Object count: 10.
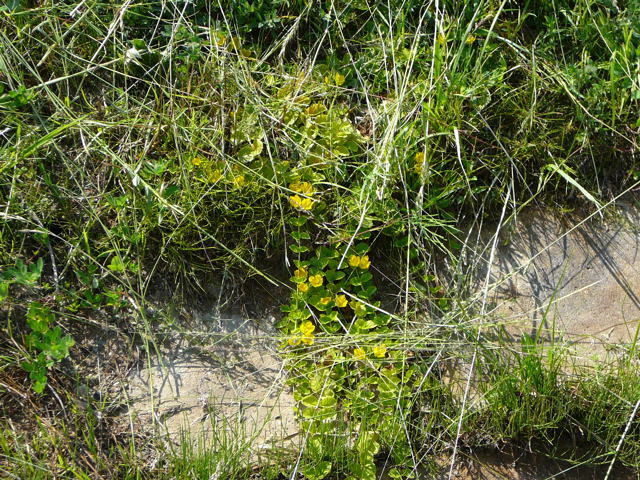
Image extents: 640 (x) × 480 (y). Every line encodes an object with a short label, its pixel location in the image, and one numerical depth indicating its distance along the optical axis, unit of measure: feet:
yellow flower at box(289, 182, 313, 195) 9.07
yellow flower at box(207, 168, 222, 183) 9.00
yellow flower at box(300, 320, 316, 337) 8.87
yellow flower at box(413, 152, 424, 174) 9.12
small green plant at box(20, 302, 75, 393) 8.59
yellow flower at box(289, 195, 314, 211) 8.95
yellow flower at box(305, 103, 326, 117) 9.40
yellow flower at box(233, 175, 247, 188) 8.98
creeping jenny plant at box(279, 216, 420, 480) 8.66
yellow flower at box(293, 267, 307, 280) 9.01
